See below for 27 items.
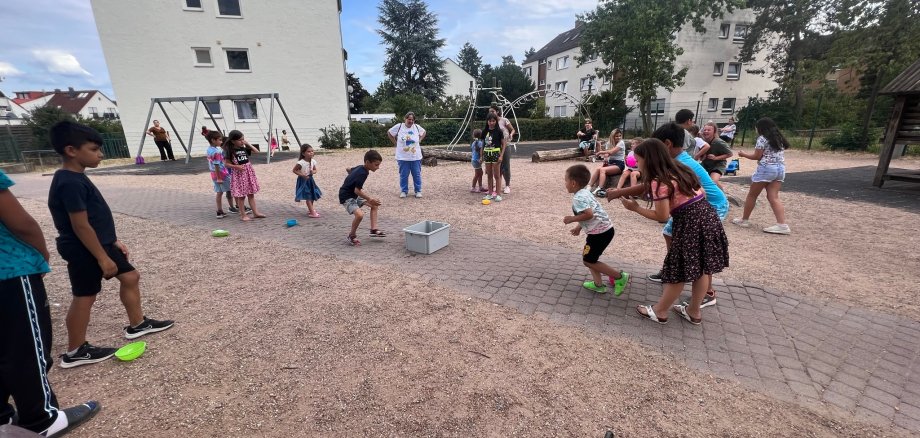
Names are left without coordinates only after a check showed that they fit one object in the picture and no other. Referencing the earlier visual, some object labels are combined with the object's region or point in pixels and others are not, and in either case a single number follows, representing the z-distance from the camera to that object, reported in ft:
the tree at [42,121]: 70.01
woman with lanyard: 26.78
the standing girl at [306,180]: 21.21
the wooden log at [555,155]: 48.70
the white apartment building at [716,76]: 99.71
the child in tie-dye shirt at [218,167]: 21.71
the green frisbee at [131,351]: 9.46
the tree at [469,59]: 240.32
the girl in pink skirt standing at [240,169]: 21.08
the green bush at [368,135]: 75.92
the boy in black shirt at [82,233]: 8.11
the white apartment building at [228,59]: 63.24
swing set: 51.75
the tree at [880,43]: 59.36
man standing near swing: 52.90
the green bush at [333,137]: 73.97
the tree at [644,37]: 83.90
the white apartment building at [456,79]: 149.79
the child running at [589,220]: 11.53
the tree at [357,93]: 140.67
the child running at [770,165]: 17.85
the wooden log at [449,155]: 47.71
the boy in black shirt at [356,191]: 17.11
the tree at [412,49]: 133.59
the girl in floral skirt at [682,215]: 9.51
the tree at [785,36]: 84.28
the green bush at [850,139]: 54.34
